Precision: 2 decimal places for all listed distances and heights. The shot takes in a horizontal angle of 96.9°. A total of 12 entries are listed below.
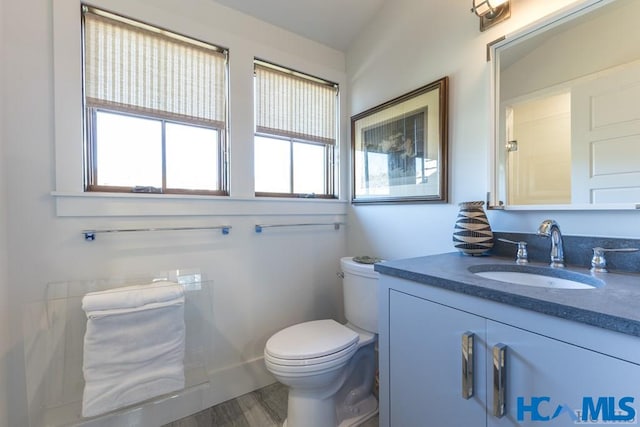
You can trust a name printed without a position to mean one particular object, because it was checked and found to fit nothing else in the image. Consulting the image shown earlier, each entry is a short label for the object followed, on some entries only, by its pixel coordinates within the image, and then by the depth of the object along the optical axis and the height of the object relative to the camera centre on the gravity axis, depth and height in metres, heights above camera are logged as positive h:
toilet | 1.30 -0.71
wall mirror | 0.99 +0.39
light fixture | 1.26 +0.91
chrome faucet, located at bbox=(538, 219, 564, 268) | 1.05 -0.11
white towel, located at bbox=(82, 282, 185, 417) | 1.17 -0.58
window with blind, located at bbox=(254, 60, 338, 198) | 1.89 +0.56
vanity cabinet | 0.63 -0.43
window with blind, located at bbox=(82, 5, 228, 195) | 1.41 +0.56
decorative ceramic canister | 1.28 -0.10
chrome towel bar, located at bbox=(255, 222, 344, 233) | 1.82 -0.09
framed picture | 1.53 +0.39
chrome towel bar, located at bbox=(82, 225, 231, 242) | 1.36 -0.09
